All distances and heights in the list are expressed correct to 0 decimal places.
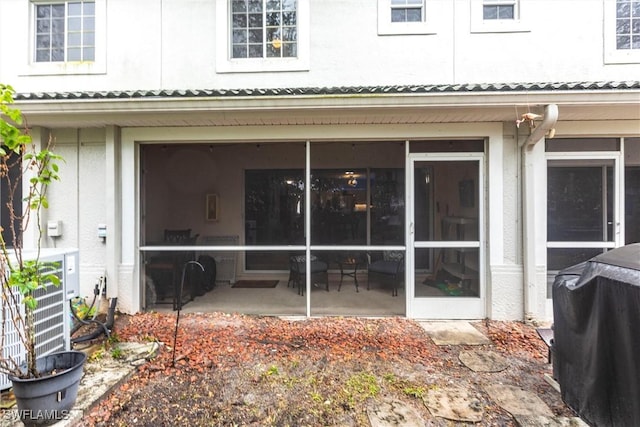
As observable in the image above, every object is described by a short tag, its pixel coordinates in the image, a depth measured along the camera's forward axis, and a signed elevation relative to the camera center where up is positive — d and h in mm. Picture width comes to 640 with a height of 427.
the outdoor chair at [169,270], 5152 -884
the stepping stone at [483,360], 3439 -1614
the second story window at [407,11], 5176 +3159
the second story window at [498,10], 5117 +3143
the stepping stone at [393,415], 2559 -1624
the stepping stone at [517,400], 2713 -1633
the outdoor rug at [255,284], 5651 -1223
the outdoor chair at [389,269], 4980 -861
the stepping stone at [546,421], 2537 -1634
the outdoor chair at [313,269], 5070 -869
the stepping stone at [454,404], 2652 -1629
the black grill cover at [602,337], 1924 -822
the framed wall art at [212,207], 6371 +126
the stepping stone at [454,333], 4094 -1586
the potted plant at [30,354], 2355 -1093
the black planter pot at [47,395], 2354 -1320
